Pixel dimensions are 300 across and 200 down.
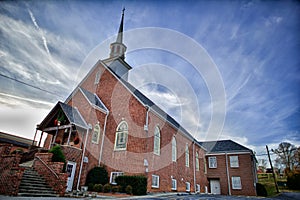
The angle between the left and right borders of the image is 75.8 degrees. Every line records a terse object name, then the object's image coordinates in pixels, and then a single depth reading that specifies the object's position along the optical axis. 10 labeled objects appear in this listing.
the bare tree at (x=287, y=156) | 39.16
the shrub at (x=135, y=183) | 11.89
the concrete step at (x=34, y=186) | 8.81
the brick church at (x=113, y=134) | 14.37
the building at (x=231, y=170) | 25.70
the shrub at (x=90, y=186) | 13.18
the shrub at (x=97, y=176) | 13.91
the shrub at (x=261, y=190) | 25.00
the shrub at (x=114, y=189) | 12.29
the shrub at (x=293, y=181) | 34.33
